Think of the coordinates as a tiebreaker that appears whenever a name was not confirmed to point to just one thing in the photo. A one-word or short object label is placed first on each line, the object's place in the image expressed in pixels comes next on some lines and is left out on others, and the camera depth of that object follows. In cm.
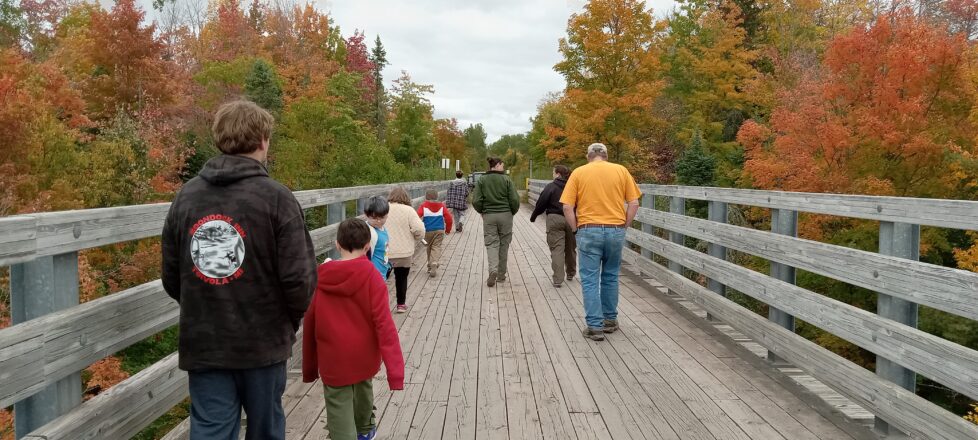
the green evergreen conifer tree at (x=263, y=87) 4166
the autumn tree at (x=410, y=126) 5903
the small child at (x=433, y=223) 1052
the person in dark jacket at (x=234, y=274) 264
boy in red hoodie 346
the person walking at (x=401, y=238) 754
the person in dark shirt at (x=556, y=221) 944
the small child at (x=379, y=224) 561
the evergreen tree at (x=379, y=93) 6022
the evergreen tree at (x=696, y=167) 3028
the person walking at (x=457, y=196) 1675
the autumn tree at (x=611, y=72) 3262
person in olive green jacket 986
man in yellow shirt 645
